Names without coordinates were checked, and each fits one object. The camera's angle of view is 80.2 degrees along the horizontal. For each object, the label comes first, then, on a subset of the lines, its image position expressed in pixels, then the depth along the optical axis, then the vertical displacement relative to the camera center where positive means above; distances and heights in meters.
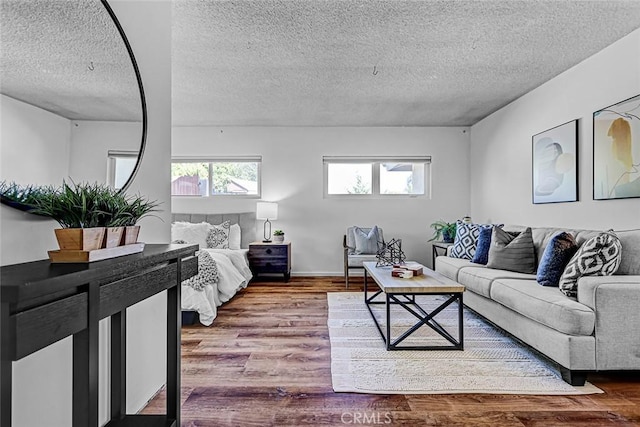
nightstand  5.55 -0.61
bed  3.43 -0.48
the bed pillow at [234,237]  5.72 -0.31
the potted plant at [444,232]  5.38 -0.21
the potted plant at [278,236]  5.84 -0.30
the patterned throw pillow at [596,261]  2.41 -0.27
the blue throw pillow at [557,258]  2.83 -0.30
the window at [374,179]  6.23 +0.63
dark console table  0.71 -0.21
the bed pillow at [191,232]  5.00 -0.22
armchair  5.23 -0.42
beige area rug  2.20 -0.98
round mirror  1.11 +0.43
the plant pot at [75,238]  1.07 -0.06
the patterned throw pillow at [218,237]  5.26 -0.29
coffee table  2.78 -0.55
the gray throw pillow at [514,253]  3.46 -0.34
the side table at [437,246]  5.17 -0.42
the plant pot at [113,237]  1.17 -0.07
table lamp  5.72 +0.09
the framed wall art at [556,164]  3.64 +0.55
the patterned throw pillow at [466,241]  4.39 -0.29
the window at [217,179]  6.21 +0.61
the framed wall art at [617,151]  2.90 +0.55
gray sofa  2.20 -0.62
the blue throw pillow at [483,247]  4.03 -0.32
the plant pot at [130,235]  1.29 -0.07
